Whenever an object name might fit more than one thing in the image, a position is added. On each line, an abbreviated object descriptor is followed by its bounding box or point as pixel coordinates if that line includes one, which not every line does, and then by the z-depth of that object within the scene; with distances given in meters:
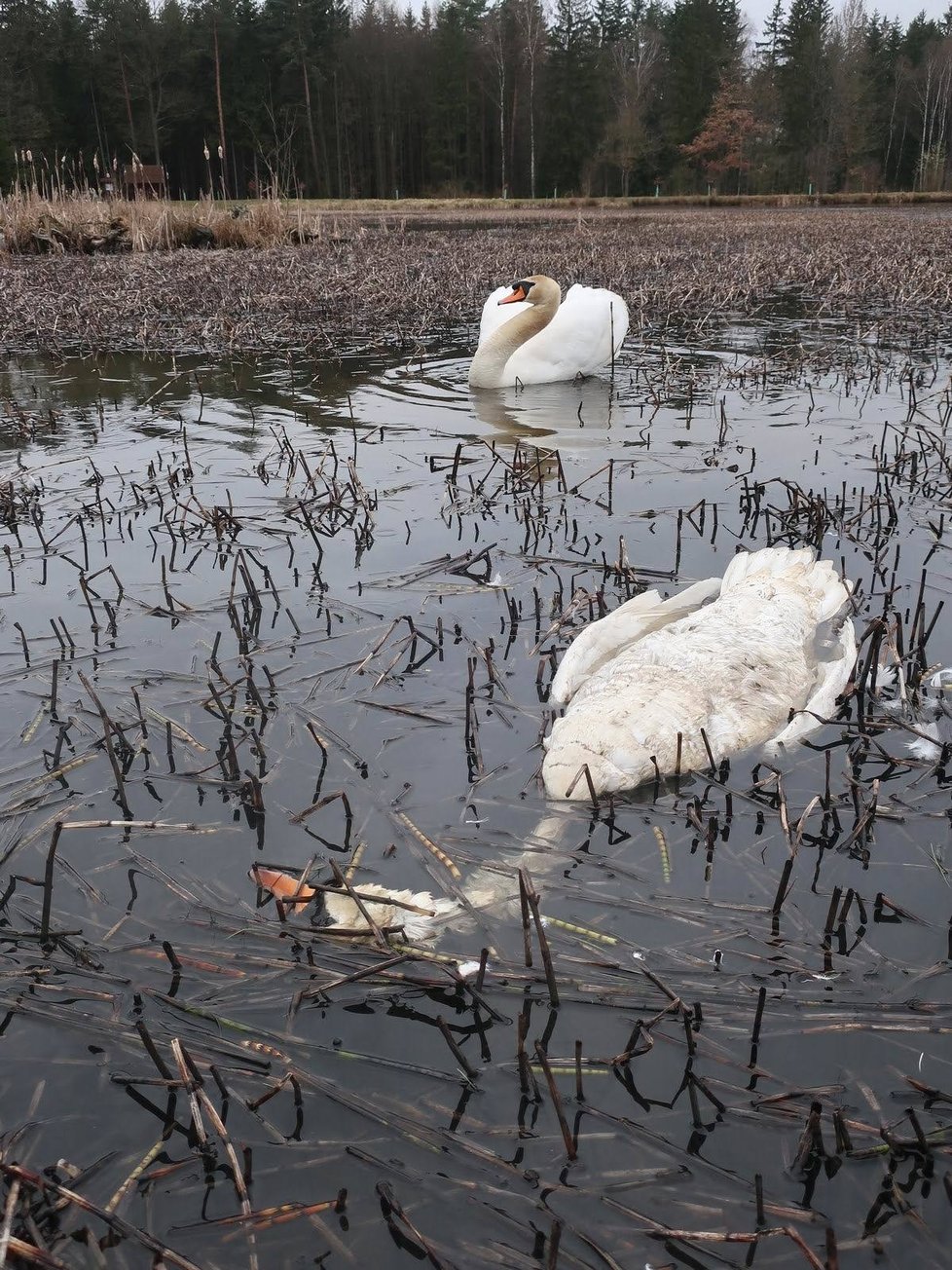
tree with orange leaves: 58.53
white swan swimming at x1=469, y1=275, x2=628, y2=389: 8.94
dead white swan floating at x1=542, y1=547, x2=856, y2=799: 3.10
